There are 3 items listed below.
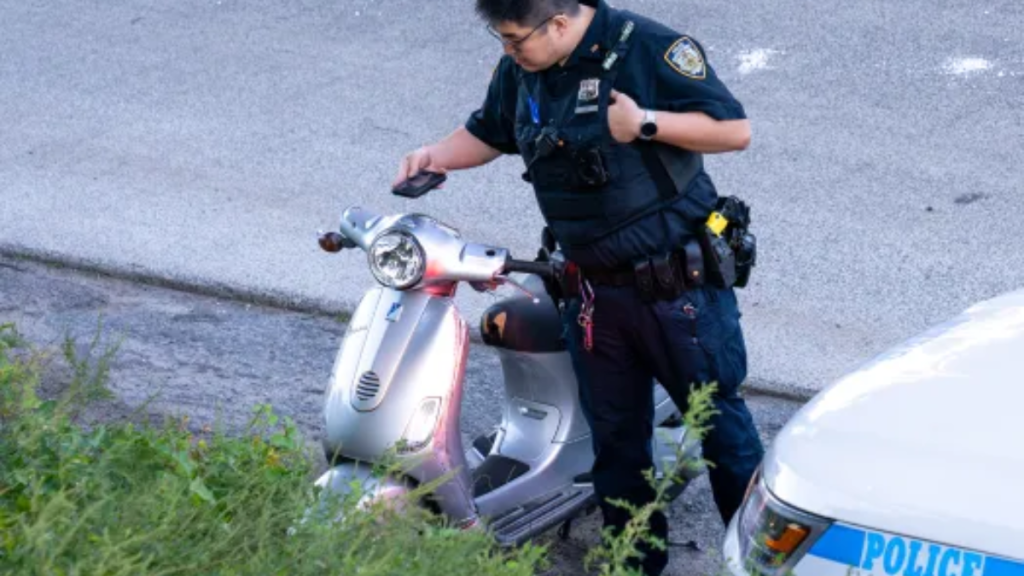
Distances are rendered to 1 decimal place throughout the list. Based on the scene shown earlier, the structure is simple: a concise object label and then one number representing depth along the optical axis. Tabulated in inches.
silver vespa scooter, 351.6
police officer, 339.6
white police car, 248.4
